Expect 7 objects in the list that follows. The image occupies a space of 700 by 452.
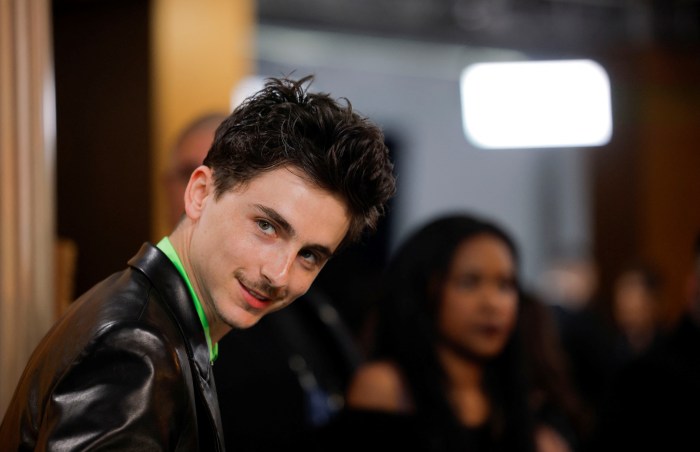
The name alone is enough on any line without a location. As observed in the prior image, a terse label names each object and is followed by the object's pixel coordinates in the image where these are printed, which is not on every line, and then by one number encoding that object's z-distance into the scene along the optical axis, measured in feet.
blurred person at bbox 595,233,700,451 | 21.44
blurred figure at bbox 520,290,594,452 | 19.72
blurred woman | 18.15
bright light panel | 52.49
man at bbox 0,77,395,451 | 8.40
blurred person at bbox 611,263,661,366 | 42.37
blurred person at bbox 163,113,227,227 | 16.51
